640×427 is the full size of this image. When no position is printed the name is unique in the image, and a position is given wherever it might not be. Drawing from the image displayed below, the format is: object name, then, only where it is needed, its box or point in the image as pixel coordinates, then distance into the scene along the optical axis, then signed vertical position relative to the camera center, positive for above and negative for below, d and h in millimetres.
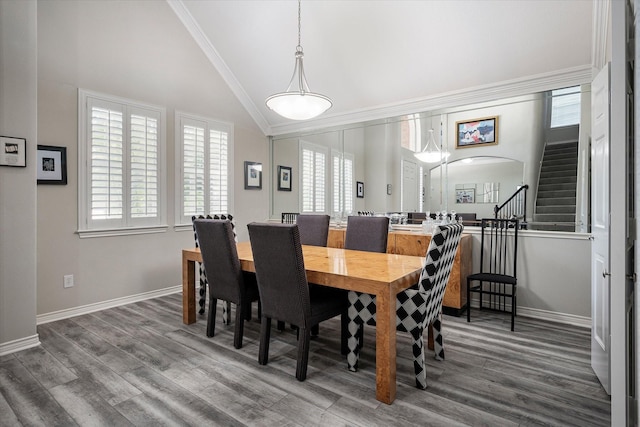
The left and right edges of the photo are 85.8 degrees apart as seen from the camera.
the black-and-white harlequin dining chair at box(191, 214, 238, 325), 3572 -834
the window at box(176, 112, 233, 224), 4562 +629
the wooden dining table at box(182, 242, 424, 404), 2004 -421
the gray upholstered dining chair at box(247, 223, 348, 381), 2178 -478
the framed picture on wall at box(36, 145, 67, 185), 3326 +445
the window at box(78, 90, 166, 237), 3652 +501
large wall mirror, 3535 +631
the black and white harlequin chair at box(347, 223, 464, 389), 2076 -590
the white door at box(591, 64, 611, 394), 2037 -111
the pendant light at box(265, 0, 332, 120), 2861 +923
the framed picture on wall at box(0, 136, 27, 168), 2621 +451
